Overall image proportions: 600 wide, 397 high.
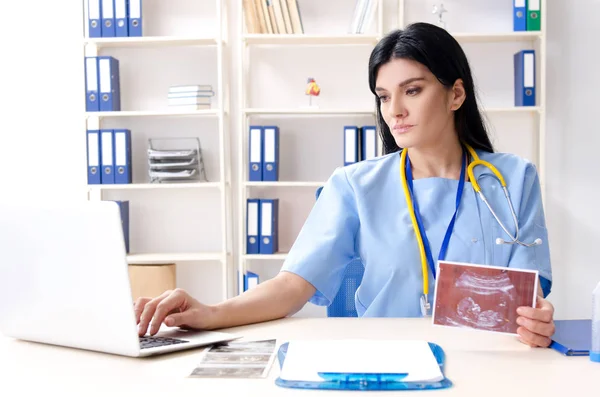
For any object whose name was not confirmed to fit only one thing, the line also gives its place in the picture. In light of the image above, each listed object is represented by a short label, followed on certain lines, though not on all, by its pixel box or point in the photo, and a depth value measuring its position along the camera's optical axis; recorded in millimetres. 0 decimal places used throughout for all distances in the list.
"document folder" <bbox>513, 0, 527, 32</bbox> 3424
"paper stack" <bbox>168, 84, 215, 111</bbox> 3514
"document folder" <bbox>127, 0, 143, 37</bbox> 3492
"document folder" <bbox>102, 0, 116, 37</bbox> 3493
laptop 1001
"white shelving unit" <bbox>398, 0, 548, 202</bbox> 3373
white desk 925
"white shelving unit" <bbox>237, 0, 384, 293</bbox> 3439
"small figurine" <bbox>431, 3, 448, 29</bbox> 3443
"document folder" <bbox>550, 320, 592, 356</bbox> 1106
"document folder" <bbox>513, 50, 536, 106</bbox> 3398
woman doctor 1587
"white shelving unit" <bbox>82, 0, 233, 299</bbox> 3480
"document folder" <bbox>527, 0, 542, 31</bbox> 3414
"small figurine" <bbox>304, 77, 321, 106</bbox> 3469
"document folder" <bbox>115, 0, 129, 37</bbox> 3504
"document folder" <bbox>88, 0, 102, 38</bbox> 3483
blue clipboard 923
